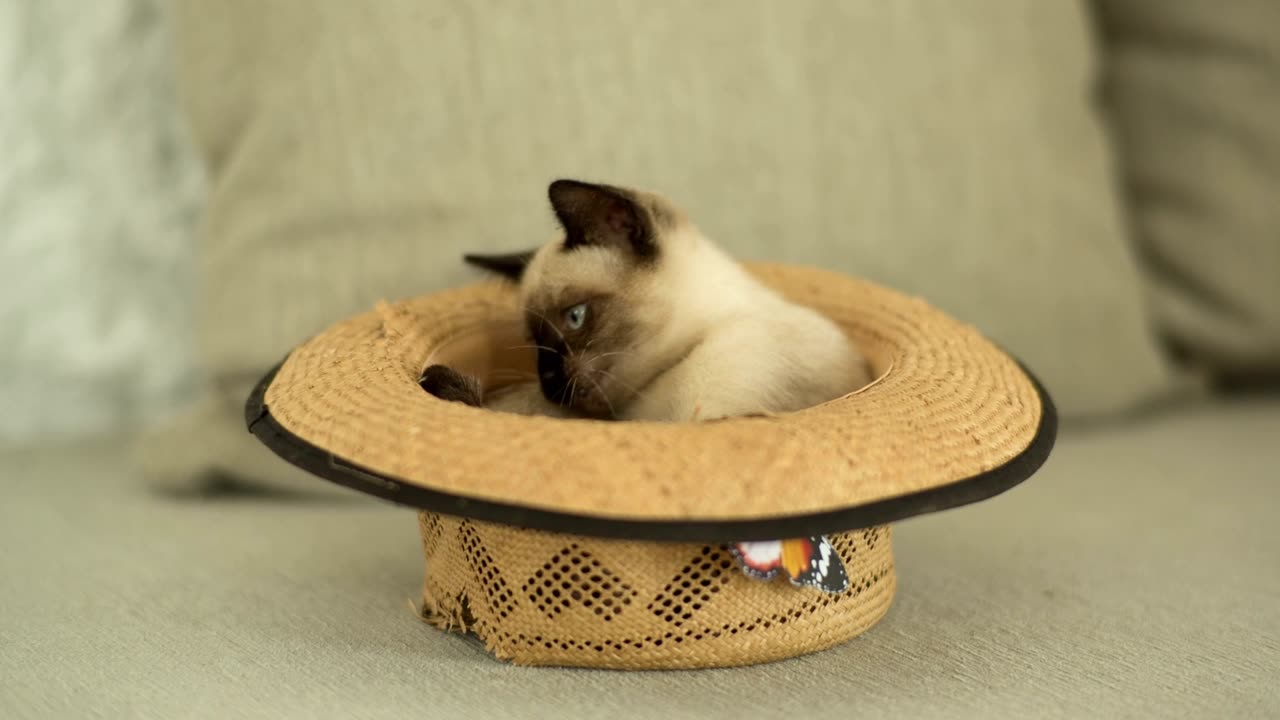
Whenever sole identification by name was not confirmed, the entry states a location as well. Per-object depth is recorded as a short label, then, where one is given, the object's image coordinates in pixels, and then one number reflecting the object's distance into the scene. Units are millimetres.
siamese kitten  1048
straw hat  943
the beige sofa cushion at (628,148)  1167
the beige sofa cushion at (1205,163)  1276
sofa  997
